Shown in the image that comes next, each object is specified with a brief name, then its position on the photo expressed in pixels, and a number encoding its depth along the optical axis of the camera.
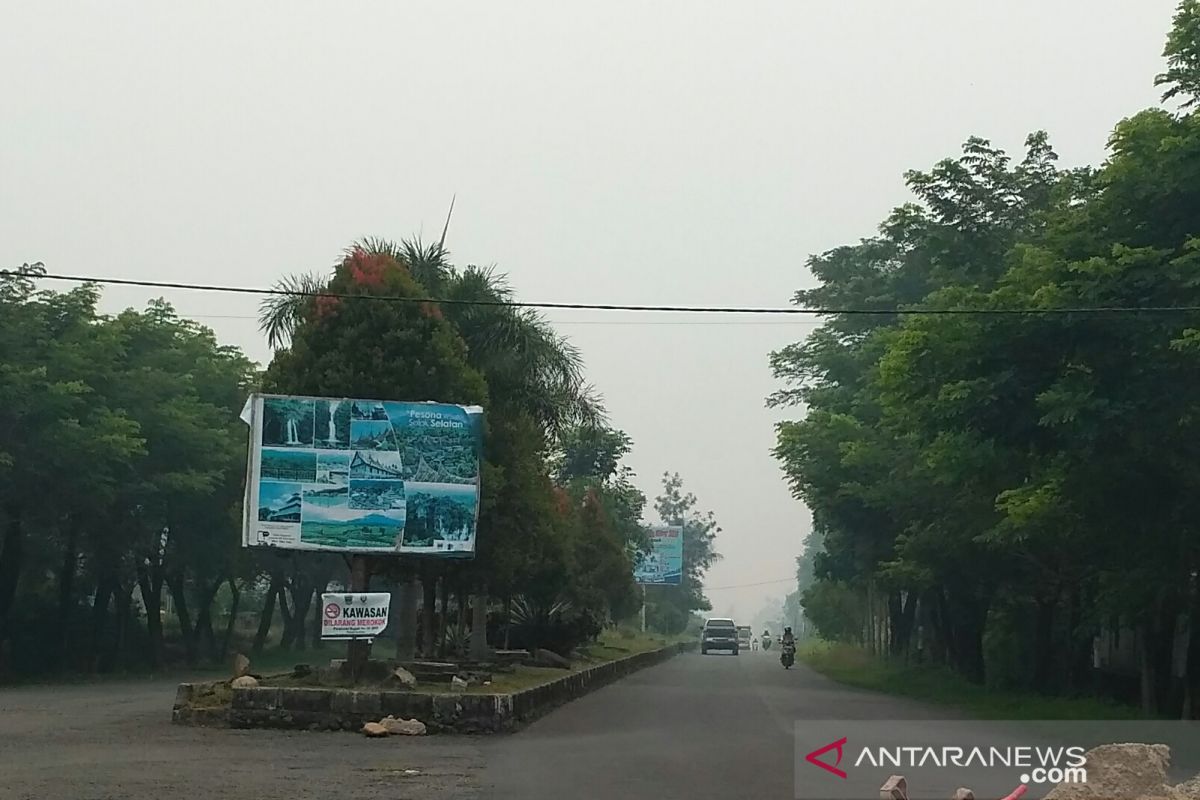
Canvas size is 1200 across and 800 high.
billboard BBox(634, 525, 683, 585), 87.94
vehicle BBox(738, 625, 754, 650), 106.71
